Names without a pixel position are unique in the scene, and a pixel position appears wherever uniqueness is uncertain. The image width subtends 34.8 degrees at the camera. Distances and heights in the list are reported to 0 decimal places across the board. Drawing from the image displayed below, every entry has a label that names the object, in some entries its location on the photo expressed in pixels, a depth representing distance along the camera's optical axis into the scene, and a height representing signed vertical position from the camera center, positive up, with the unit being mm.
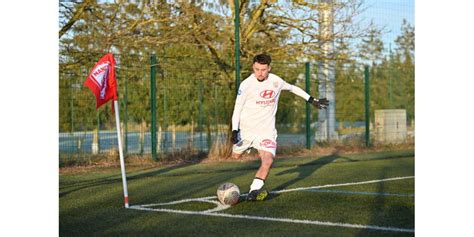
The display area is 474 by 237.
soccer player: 10078 +130
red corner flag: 9109 +534
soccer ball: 9234 -874
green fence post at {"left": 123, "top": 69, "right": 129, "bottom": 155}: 17219 +155
